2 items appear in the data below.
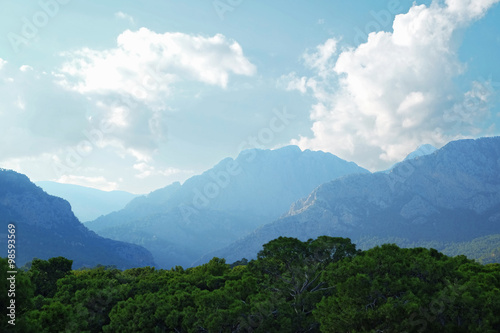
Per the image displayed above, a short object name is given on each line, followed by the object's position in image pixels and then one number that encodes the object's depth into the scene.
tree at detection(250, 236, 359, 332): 35.00
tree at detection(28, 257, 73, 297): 47.00
